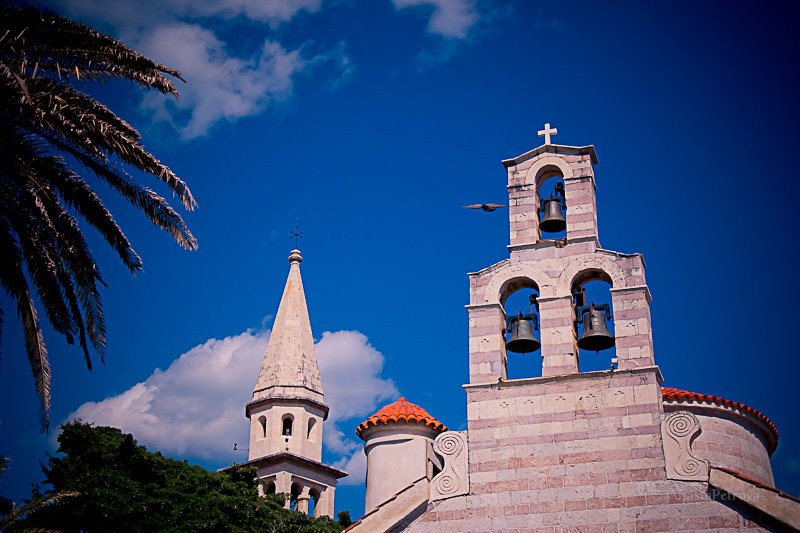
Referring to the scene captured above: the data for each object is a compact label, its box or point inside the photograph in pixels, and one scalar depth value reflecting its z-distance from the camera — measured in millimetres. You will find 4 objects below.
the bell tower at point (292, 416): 42500
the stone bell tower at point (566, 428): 18375
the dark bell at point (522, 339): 21109
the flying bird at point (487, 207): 22359
